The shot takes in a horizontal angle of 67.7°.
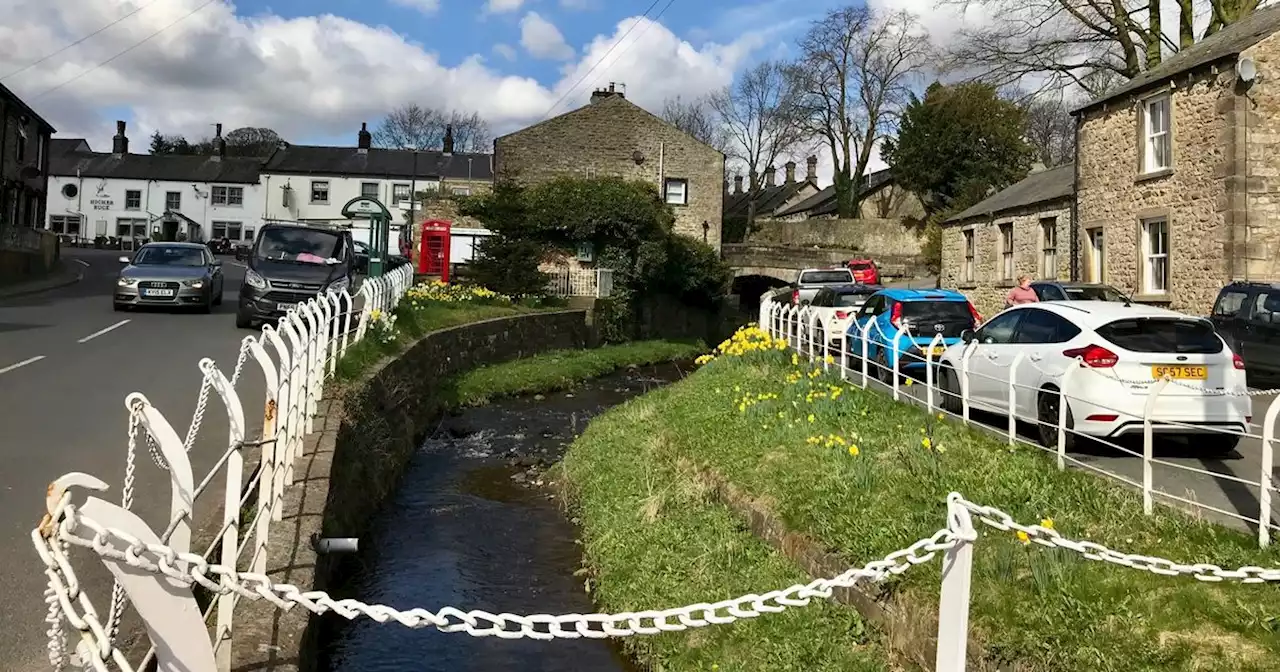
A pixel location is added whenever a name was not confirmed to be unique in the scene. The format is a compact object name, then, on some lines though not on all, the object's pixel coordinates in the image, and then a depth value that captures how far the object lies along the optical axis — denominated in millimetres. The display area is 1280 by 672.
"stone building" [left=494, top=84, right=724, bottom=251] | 43250
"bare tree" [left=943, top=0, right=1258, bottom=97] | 28984
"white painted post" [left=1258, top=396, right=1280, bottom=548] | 5422
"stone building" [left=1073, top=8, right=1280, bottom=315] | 18594
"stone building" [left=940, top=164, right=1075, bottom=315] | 26547
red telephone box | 34719
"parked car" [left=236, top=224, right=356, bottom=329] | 17906
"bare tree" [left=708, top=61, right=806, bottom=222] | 63438
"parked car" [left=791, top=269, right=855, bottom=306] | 30542
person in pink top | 16688
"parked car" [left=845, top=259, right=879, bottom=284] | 35594
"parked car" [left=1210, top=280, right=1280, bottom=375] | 14922
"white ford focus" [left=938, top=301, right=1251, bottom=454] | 8578
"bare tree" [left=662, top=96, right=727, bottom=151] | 76875
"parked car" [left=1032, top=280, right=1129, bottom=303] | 19172
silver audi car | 19812
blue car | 14672
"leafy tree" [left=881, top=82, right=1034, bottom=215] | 48119
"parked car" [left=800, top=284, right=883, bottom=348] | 18031
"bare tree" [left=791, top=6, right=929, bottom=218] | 59156
